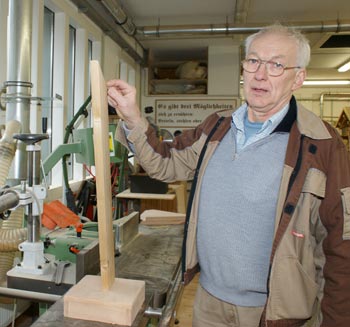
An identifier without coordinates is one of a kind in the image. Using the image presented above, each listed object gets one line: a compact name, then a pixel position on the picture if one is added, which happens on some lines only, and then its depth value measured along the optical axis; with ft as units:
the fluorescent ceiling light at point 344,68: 21.49
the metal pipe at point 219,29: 12.43
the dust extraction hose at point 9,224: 4.34
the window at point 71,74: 11.02
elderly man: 3.44
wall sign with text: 17.28
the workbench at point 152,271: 3.08
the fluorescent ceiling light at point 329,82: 26.89
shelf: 17.71
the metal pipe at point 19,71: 5.73
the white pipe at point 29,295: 3.82
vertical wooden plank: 2.93
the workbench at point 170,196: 9.43
